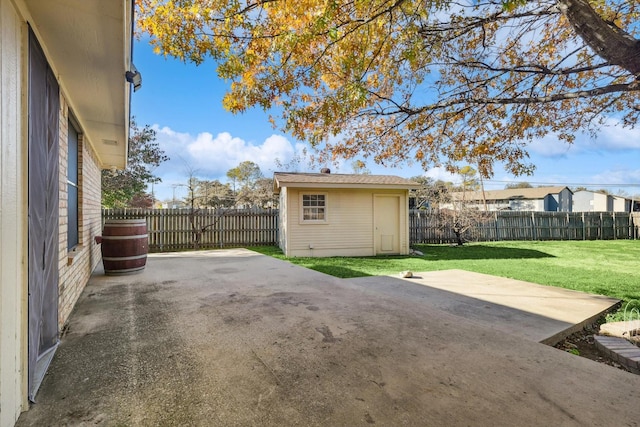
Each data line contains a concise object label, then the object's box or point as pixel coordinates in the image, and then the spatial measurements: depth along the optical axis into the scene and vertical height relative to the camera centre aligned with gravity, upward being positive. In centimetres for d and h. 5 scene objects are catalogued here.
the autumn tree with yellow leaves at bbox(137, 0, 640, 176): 380 +215
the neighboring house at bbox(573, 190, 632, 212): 3962 +167
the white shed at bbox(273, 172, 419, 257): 1041 +5
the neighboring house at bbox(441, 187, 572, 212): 3900 +199
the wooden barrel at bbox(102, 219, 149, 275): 563 -50
